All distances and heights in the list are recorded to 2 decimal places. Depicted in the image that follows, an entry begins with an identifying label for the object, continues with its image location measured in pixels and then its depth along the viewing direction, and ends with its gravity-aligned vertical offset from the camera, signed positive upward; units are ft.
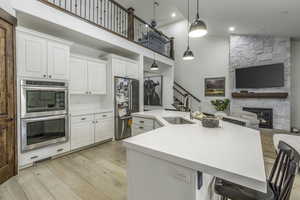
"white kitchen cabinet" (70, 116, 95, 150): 9.96 -2.34
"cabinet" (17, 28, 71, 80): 7.70 +2.58
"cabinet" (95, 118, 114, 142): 11.35 -2.50
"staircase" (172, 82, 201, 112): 21.49 +0.50
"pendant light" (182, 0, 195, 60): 9.87 +3.07
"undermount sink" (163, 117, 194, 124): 8.20 -1.19
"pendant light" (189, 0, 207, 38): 6.36 +3.21
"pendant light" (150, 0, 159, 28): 17.98 +12.38
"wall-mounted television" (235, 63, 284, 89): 15.60 +2.66
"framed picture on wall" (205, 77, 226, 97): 19.53 +1.76
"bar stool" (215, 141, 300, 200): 3.04 -2.05
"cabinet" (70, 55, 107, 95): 10.67 +1.89
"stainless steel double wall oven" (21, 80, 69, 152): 7.75 -0.84
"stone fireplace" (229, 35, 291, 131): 15.39 +4.51
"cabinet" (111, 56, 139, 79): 12.70 +3.01
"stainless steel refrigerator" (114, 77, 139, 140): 12.59 -0.42
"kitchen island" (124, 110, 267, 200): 2.53 -1.22
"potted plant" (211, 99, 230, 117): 18.58 -0.62
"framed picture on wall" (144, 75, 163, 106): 22.00 +1.47
